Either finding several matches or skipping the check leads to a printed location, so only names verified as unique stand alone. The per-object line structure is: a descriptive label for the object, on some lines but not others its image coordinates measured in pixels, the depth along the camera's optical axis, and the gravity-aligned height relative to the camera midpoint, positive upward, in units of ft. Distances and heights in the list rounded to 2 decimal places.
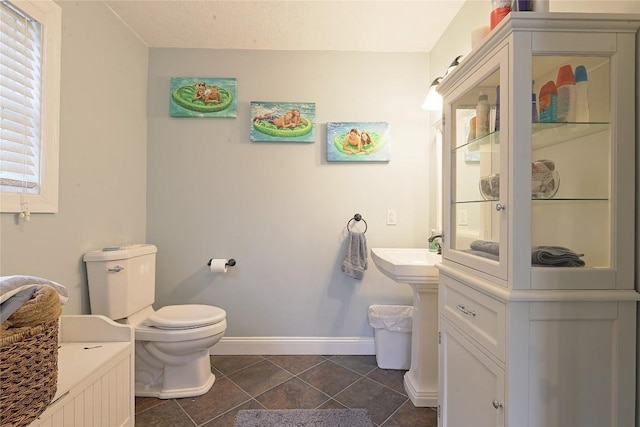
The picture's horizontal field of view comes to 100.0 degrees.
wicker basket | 2.32 -1.51
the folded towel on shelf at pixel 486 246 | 2.89 -0.36
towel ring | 6.88 -0.12
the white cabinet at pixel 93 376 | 3.19 -2.18
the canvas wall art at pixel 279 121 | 6.82 +2.36
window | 3.79 +1.64
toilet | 5.06 -2.23
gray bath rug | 4.57 -3.57
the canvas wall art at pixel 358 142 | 6.85 +1.86
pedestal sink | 4.98 -2.35
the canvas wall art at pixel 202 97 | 6.80 +2.94
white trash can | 6.11 -2.90
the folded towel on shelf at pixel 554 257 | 2.59 -0.40
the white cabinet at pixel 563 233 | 2.52 -0.16
